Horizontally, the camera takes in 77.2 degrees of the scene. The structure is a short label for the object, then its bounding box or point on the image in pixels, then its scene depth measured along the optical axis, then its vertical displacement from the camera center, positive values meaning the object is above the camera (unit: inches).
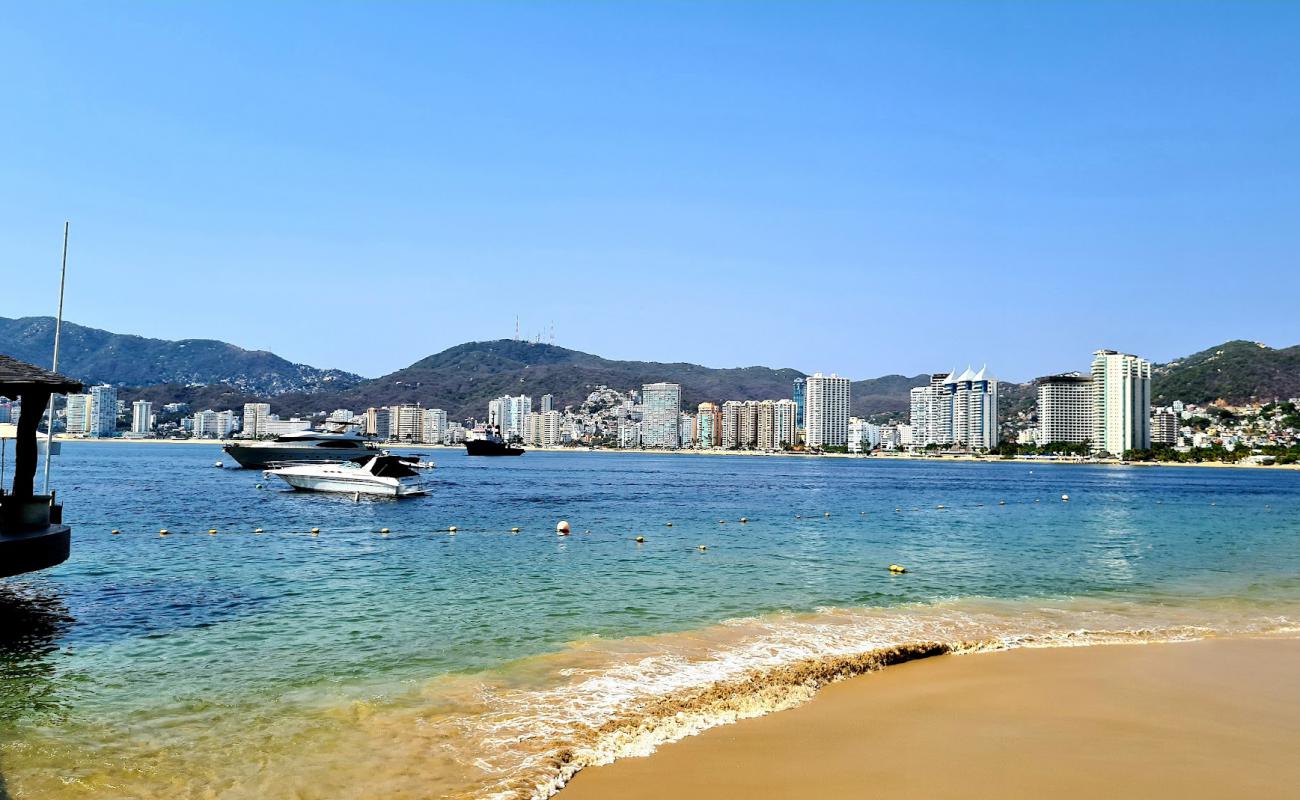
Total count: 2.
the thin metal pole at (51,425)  678.1 -1.3
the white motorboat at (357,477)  2018.9 -119.4
